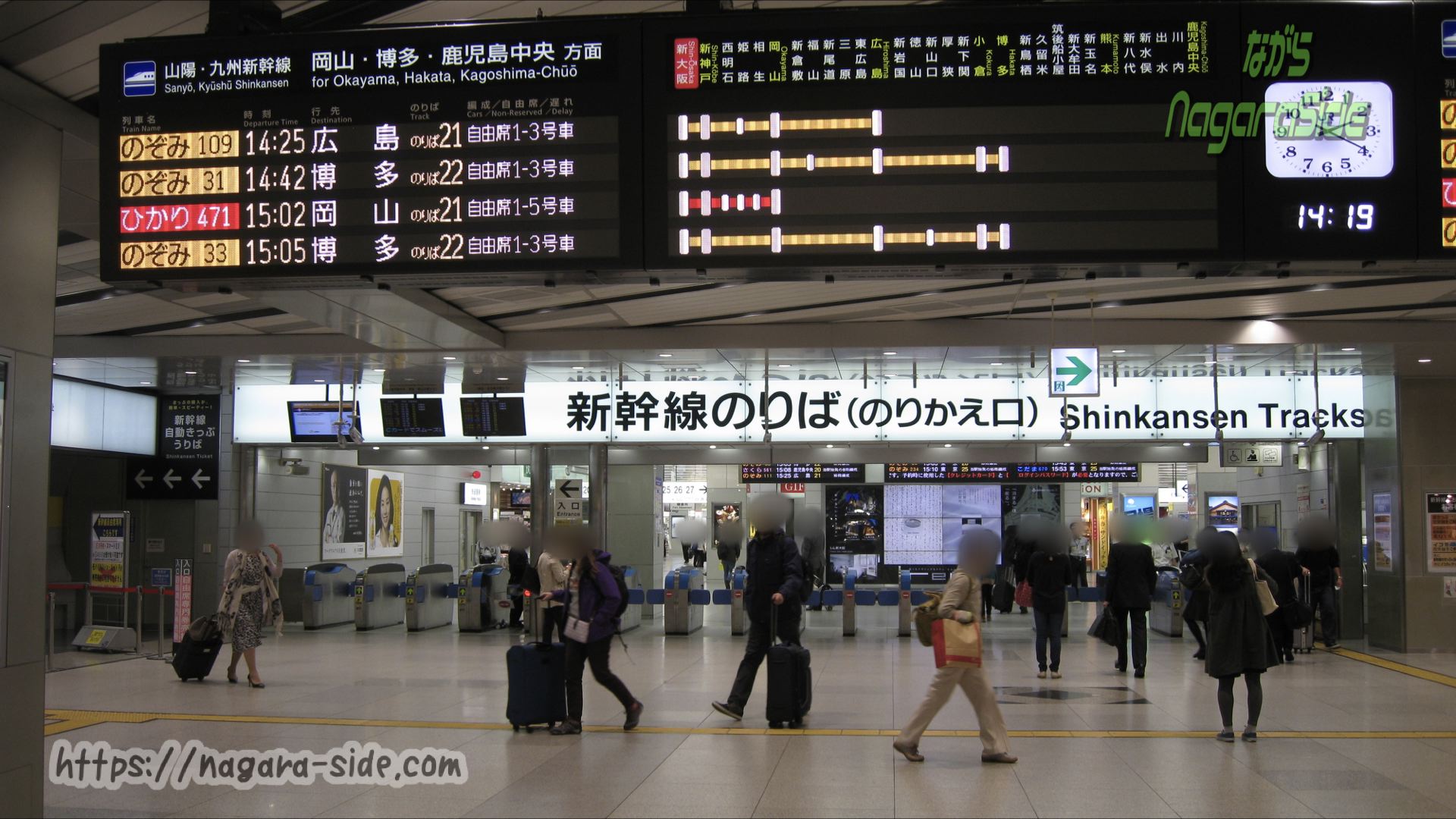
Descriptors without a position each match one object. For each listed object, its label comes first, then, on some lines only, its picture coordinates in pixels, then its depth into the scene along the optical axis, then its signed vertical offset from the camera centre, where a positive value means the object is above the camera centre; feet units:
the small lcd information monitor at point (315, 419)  53.06 +2.36
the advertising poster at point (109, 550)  46.88 -3.11
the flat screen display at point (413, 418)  51.31 +2.36
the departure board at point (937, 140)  16.14 +4.60
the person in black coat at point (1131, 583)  37.51 -3.60
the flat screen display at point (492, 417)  50.19 +2.34
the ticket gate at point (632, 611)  56.65 -6.91
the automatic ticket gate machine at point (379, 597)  56.34 -6.14
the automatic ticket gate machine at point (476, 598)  55.57 -5.97
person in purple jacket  26.55 -3.32
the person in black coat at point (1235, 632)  25.36 -3.49
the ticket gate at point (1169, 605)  50.62 -5.85
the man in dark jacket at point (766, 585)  27.99 -2.71
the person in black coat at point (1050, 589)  37.14 -3.74
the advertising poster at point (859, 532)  62.95 -3.28
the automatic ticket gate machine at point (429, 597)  55.57 -6.03
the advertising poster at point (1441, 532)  45.01 -2.34
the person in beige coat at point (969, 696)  23.47 -4.63
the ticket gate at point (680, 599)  52.24 -5.66
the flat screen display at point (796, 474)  54.85 -0.13
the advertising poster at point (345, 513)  63.77 -2.27
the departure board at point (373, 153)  16.57 +4.56
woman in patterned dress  34.99 -3.70
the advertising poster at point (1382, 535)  46.24 -2.57
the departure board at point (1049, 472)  52.80 -0.07
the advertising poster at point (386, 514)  69.92 -2.58
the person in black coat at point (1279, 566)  39.91 -3.31
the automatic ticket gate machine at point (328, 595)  56.03 -5.96
